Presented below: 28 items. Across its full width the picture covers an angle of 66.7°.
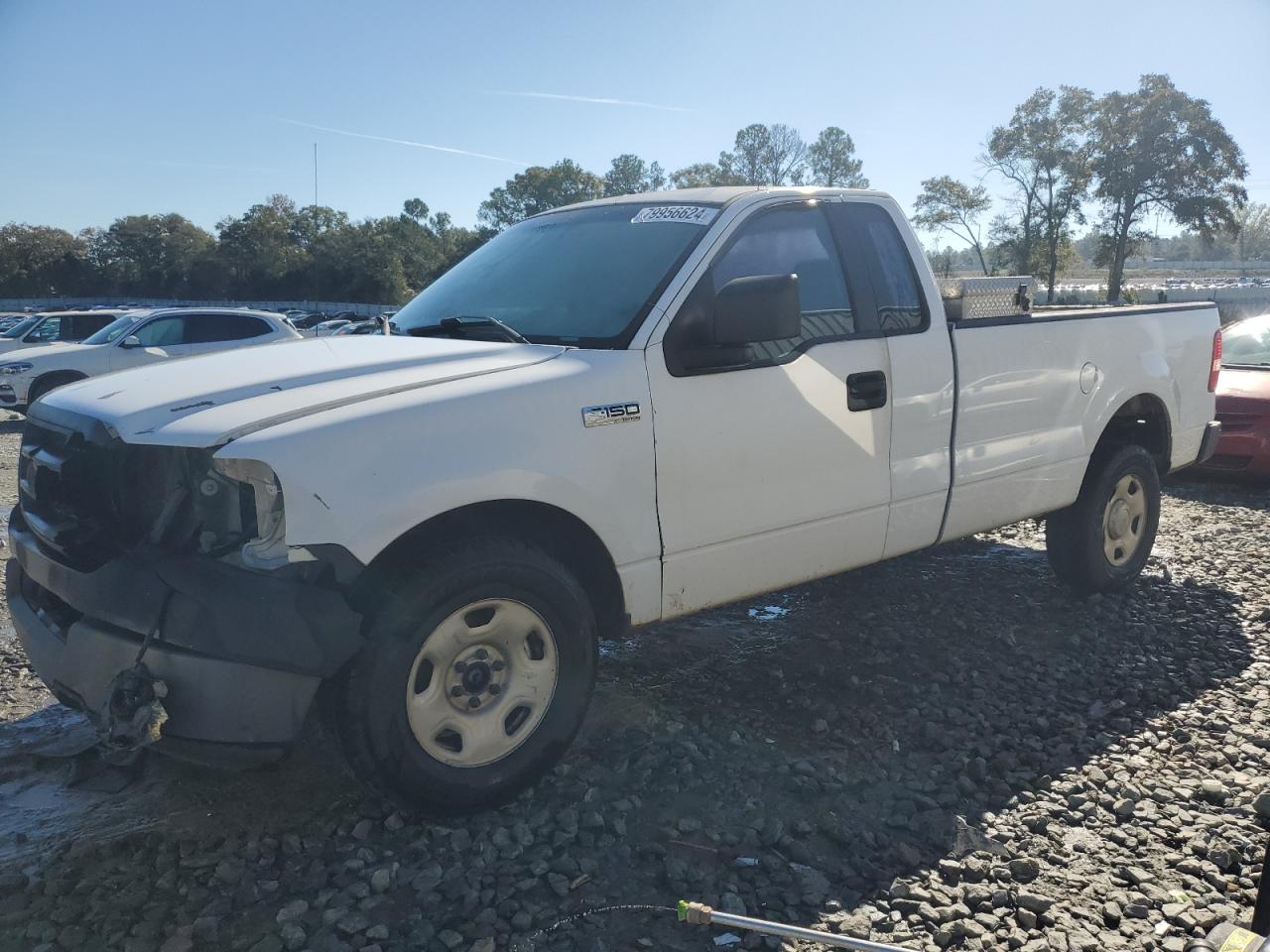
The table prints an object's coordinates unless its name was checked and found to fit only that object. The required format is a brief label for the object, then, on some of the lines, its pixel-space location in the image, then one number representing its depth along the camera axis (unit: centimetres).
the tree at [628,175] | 9238
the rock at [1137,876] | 280
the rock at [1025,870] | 281
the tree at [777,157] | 8062
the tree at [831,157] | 8581
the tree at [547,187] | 9000
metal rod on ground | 237
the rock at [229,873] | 269
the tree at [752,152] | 8050
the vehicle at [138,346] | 1408
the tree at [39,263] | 8450
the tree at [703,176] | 7616
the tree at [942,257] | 5191
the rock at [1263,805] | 314
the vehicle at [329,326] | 2982
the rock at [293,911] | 253
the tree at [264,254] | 8288
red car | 820
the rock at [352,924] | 250
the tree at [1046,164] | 5322
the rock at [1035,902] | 267
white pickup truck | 260
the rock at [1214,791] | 326
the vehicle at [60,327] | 1761
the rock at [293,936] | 245
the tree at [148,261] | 8688
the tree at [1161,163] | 4978
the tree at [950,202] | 5688
